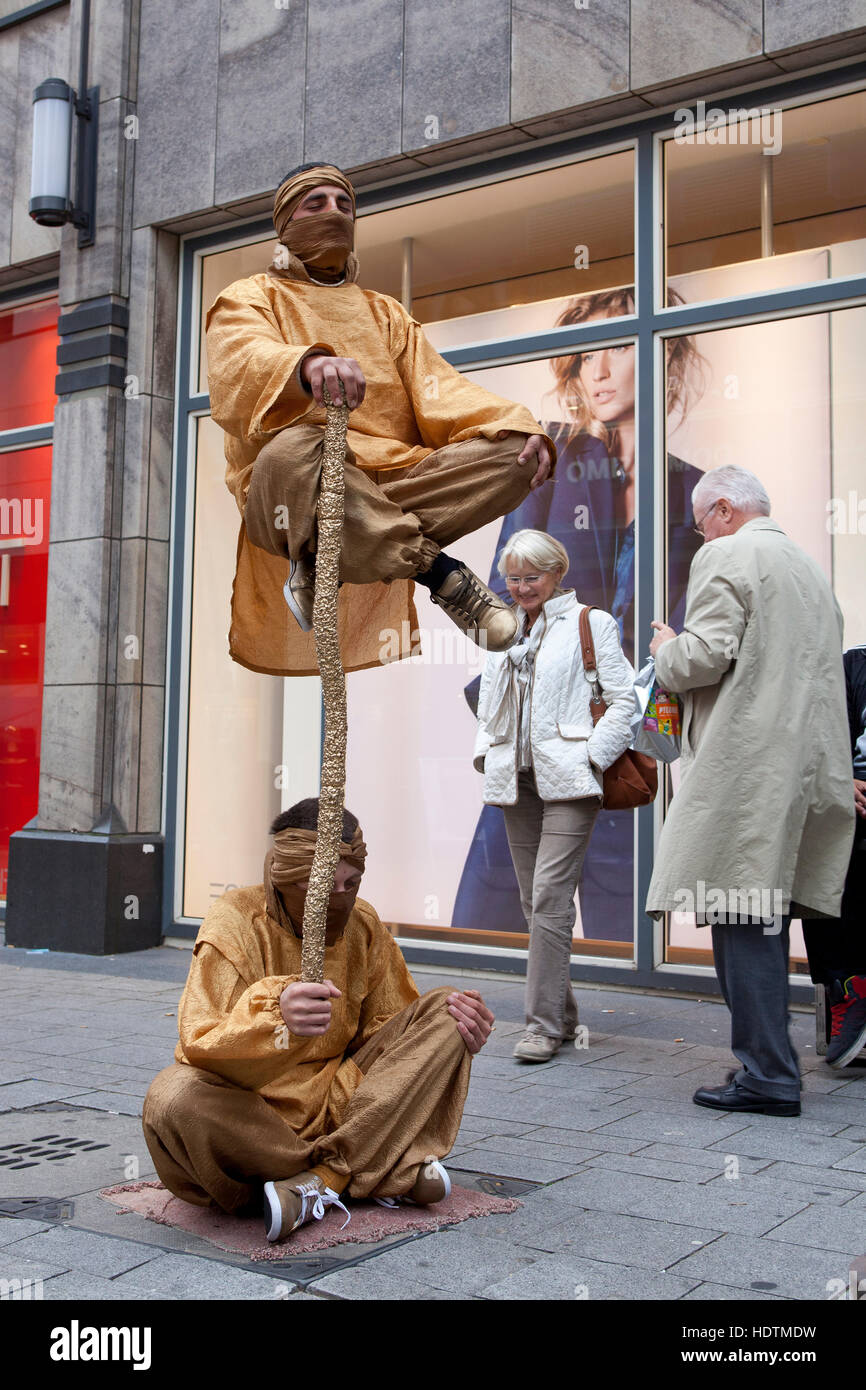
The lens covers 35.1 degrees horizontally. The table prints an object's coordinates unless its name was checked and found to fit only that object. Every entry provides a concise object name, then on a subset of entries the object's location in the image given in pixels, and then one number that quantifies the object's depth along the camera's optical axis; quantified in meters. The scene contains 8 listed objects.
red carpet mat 3.35
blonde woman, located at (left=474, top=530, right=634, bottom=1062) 5.61
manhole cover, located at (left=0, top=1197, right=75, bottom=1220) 3.62
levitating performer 3.19
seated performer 3.29
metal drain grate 4.20
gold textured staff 3.15
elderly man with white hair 4.70
